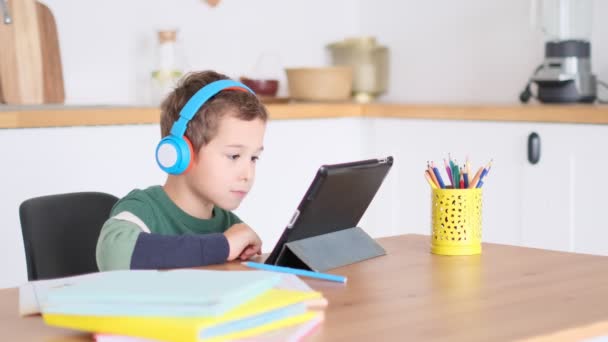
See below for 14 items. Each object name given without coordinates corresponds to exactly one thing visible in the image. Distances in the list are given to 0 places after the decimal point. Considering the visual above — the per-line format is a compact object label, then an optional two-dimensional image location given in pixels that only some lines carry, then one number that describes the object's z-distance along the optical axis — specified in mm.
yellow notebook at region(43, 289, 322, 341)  1598
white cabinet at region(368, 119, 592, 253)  3493
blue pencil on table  2002
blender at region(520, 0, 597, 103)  3739
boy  2130
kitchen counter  3344
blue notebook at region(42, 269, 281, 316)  1619
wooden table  1717
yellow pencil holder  2232
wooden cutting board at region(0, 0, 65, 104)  3605
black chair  2431
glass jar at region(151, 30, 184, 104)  3979
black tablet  2062
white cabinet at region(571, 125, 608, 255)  3395
